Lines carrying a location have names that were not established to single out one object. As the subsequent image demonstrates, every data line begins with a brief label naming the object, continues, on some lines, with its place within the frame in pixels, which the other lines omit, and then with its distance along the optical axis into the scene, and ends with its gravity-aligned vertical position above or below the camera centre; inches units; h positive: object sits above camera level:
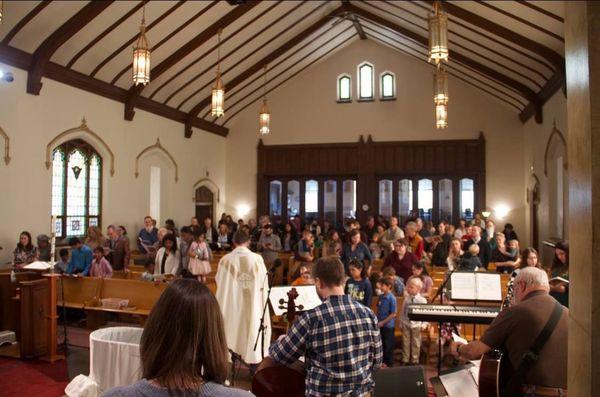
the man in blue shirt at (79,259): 361.1 -31.5
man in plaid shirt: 110.7 -28.4
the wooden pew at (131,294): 313.0 -50.9
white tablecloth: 158.7 -47.9
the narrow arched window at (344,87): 737.0 +191.1
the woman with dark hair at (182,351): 56.2 -15.5
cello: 126.7 -42.3
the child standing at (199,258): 328.5 -28.6
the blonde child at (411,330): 254.8 -58.7
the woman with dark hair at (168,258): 331.0 -28.2
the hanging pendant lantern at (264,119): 535.8 +104.7
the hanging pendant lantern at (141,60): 299.4 +93.9
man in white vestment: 244.5 -40.5
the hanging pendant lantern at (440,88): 331.9 +85.5
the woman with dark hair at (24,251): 376.5 -27.4
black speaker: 151.3 -51.5
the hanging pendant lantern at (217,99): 382.0 +90.3
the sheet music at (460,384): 165.5 -57.1
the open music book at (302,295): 208.9 -33.9
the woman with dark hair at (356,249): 345.1 -23.1
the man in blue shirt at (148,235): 480.1 -18.8
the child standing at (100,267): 361.4 -37.1
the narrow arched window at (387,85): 721.0 +190.4
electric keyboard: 189.5 -37.9
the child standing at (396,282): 273.7 -38.3
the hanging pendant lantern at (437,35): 235.0 +86.6
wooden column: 57.6 +3.0
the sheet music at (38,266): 270.8 -27.6
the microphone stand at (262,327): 210.9 -47.5
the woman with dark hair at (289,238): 597.9 -26.6
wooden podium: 262.8 -54.7
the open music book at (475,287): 215.4 -30.9
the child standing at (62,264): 364.8 -36.0
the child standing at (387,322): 240.5 -51.3
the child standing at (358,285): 251.8 -35.5
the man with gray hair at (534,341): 129.0 -32.9
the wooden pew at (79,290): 332.8 -50.6
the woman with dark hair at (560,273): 186.4 -23.8
